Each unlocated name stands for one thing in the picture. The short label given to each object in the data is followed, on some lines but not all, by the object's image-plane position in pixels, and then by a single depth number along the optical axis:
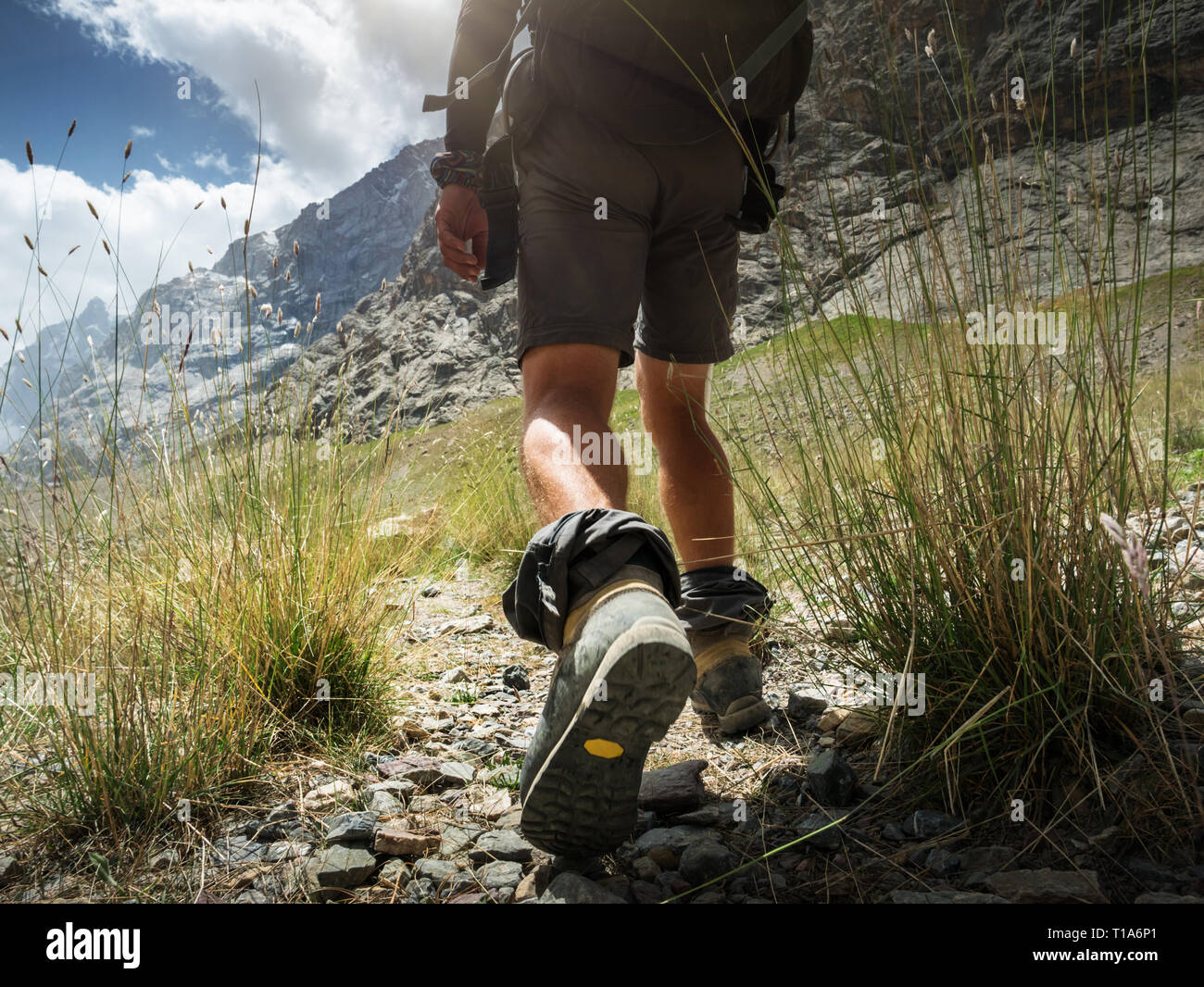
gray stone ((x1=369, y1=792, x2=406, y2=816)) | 1.30
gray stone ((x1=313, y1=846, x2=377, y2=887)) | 1.08
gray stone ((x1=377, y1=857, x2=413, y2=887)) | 1.09
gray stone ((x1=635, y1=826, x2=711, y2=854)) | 1.13
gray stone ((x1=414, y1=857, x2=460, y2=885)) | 1.08
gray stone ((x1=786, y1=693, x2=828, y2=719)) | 1.62
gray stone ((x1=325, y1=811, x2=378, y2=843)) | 1.17
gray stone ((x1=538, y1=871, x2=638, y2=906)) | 0.95
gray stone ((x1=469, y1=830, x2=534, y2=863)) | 1.13
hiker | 0.97
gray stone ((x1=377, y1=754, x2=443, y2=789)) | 1.44
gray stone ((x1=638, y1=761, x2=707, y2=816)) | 1.26
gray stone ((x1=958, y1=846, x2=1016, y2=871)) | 0.96
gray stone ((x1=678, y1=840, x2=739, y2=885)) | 1.04
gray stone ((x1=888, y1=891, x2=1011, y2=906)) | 0.87
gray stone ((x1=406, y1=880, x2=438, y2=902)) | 1.04
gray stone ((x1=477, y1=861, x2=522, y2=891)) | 1.06
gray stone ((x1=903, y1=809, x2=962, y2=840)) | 1.05
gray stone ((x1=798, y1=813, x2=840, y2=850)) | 1.08
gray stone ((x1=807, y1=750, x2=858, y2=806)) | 1.20
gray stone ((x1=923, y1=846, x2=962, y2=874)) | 0.98
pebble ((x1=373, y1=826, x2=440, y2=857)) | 1.15
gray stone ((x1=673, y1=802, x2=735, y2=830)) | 1.21
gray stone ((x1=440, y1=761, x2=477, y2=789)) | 1.46
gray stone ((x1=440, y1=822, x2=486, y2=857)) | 1.17
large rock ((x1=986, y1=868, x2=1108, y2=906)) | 0.86
